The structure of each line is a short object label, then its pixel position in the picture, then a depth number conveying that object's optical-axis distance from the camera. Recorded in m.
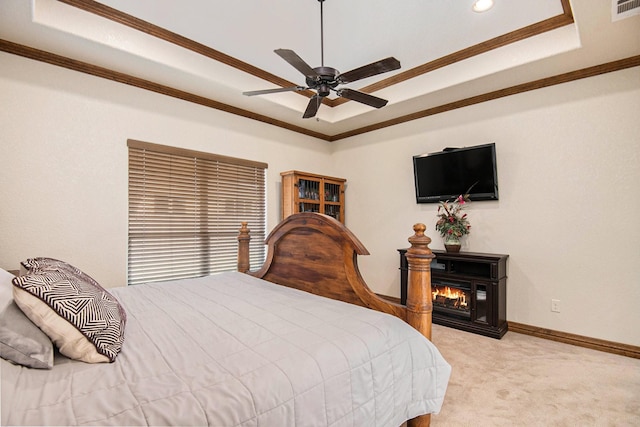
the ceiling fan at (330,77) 2.09
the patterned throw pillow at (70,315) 1.03
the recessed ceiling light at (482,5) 2.40
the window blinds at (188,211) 3.20
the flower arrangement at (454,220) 3.61
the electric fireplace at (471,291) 3.16
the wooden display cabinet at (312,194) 4.23
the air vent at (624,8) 2.03
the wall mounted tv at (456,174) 3.51
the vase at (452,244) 3.58
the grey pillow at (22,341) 0.96
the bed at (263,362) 0.85
